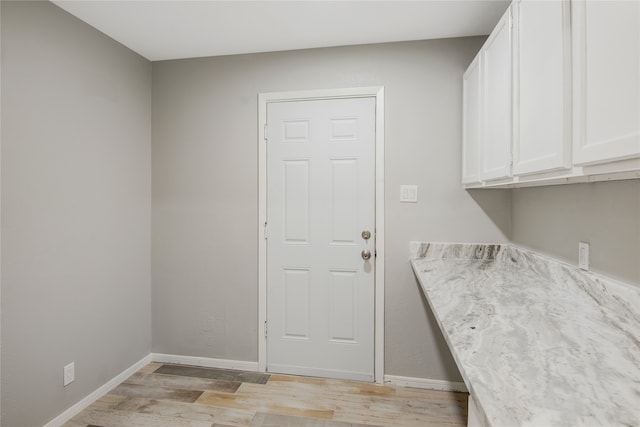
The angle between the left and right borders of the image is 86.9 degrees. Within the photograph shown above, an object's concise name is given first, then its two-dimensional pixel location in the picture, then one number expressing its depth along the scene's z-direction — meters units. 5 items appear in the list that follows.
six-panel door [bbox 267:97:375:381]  2.53
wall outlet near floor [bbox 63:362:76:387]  2.04
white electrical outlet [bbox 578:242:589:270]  1.50
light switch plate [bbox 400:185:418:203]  2.46
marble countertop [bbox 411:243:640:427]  0.73
